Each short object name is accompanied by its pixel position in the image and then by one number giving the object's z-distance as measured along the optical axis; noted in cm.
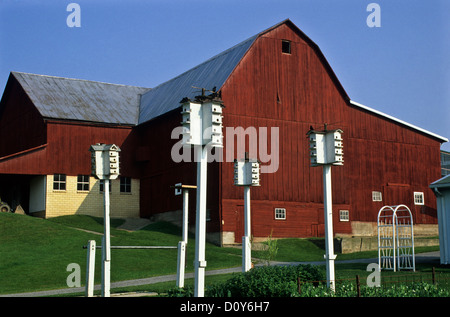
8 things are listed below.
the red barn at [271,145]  3906
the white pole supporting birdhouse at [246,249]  1755
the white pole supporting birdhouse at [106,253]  1527
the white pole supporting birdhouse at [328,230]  1373
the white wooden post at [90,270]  1616
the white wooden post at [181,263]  1644
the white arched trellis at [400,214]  4230
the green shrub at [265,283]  1312
